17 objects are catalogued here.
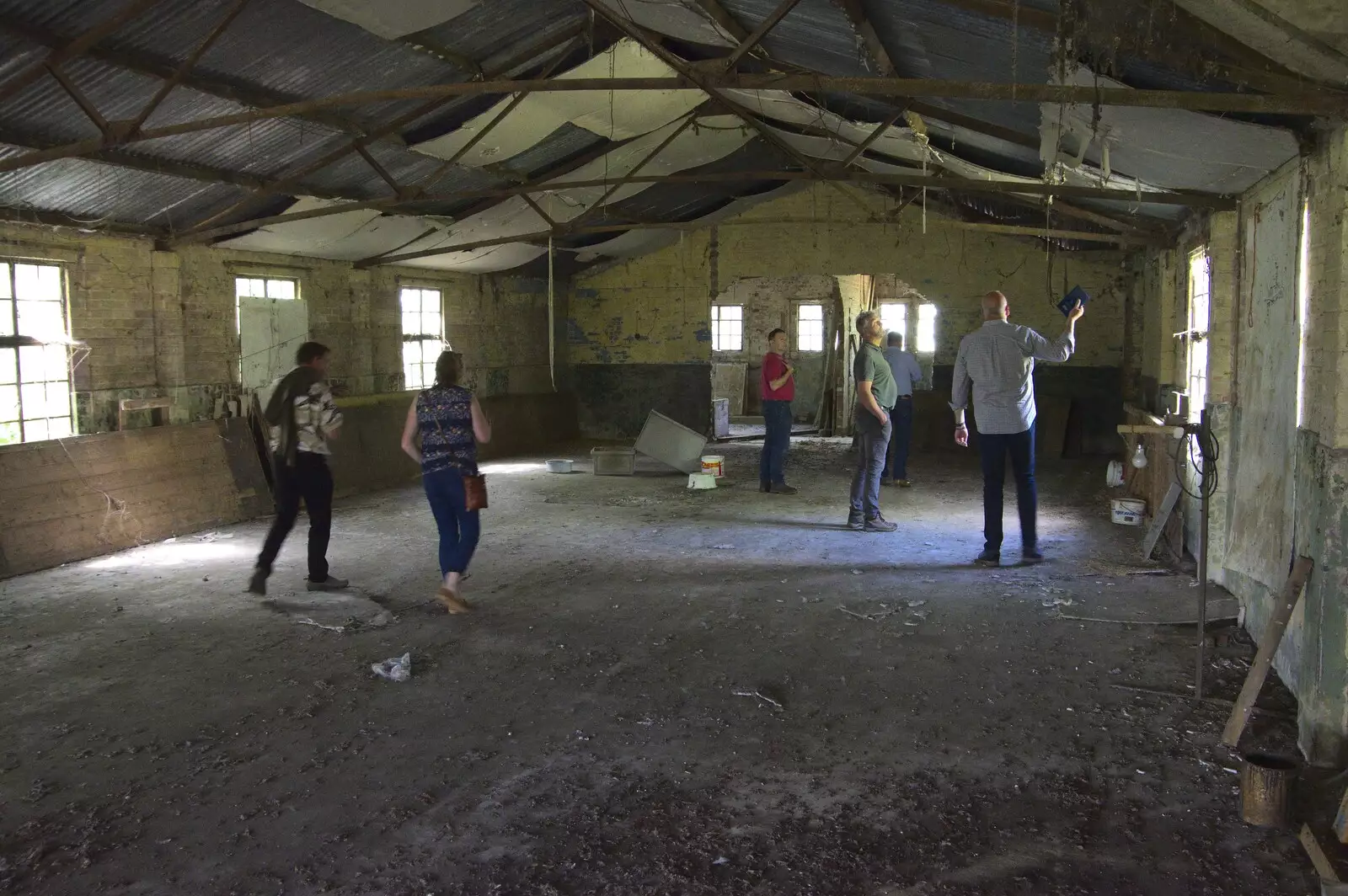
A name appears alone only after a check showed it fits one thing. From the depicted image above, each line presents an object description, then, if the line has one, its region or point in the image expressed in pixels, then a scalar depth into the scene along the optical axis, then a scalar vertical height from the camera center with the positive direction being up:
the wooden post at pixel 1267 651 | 3.67 -1.07
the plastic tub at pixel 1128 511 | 7.62 -1.10
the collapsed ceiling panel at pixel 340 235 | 9.32 +1.51
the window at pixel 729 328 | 19.48 +0.99
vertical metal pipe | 4.08 -0.91
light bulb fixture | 7.06 -0.64
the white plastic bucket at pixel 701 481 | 10.16 -1.11
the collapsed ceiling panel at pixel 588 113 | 7.73 +2.32
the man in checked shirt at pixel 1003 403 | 6.45 -0.19
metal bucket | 3.05 -1.35
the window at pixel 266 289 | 9.81 +0.97
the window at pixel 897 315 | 17.75 +1.13
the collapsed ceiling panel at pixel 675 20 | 6.24 +2.44
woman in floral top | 5.55 -0.44
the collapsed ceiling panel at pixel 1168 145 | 4.39 +1.21
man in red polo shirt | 9.54 -0.35
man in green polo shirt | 7.79 -0.47
